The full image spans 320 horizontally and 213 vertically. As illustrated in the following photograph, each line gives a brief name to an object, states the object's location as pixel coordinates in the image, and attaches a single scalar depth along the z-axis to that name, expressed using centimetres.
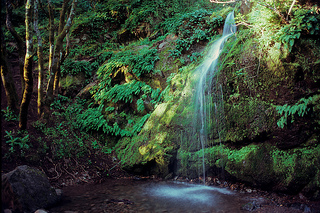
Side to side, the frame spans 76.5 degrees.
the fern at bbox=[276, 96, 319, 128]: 497
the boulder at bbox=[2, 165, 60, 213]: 412
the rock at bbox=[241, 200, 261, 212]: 439
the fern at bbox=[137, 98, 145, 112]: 918
